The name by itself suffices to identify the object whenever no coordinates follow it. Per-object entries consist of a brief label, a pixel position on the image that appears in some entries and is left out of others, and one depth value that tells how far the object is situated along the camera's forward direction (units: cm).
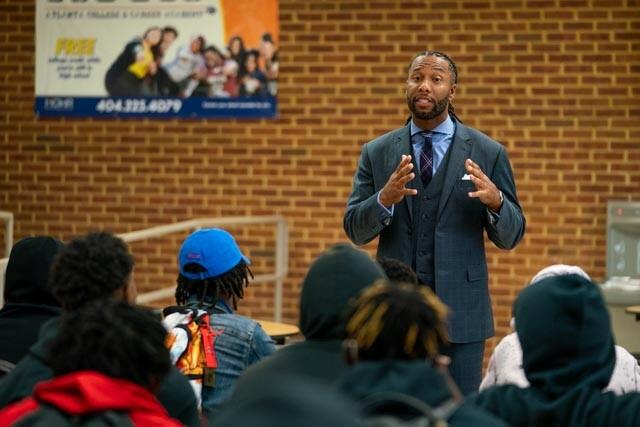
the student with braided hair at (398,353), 411
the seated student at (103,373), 467
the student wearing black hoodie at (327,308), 518
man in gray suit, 867
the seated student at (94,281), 592
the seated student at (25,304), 730
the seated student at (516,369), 730
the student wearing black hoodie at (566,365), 540
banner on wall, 1716
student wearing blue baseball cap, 750
